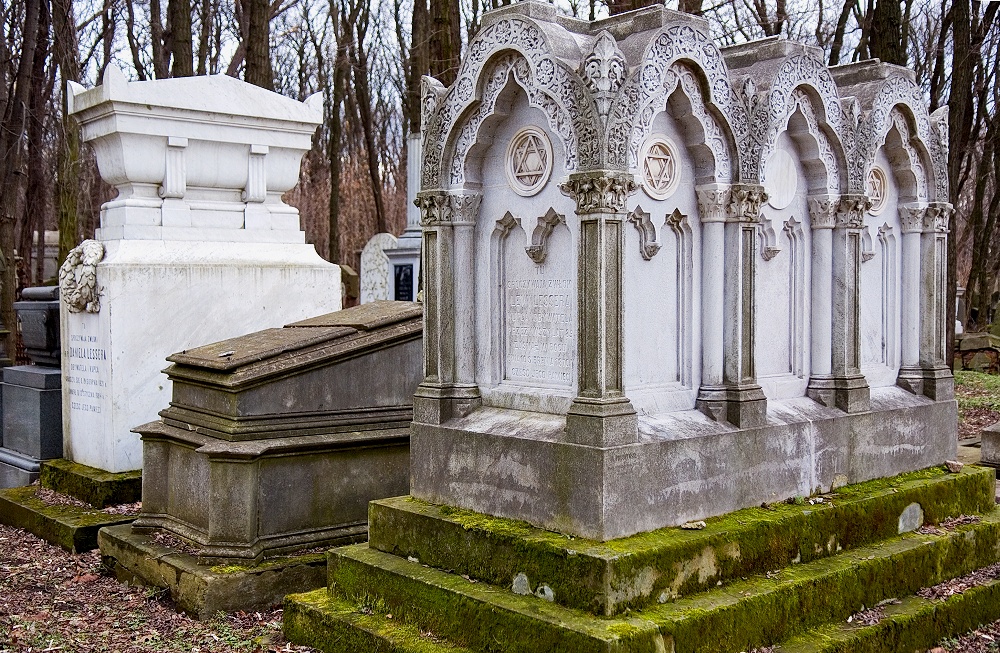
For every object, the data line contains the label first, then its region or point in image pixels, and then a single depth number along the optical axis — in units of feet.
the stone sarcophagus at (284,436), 19.16
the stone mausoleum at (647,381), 14.25
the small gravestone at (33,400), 28.04
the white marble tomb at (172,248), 25.55
